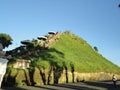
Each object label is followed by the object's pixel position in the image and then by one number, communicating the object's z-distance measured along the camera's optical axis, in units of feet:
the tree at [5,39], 103.53
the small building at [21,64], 42.15
